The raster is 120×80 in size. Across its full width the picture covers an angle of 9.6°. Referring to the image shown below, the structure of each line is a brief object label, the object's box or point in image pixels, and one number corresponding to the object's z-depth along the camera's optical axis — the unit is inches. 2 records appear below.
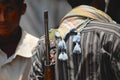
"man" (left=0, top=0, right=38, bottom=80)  233.8
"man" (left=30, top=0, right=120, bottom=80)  203.2
